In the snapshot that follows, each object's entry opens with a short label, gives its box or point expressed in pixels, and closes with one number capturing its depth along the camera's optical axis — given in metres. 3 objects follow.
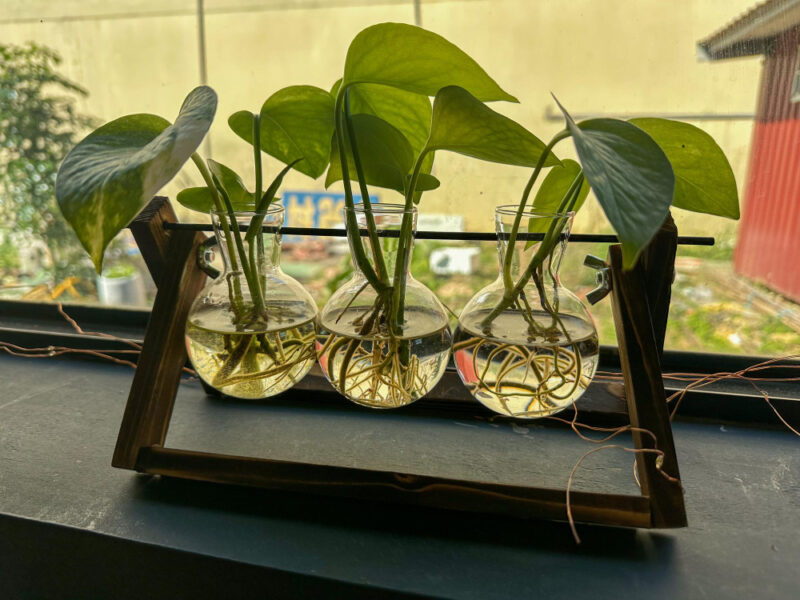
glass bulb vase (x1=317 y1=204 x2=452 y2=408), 0.46
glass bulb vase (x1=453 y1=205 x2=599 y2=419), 0.44
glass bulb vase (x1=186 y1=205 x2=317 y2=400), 0.48
